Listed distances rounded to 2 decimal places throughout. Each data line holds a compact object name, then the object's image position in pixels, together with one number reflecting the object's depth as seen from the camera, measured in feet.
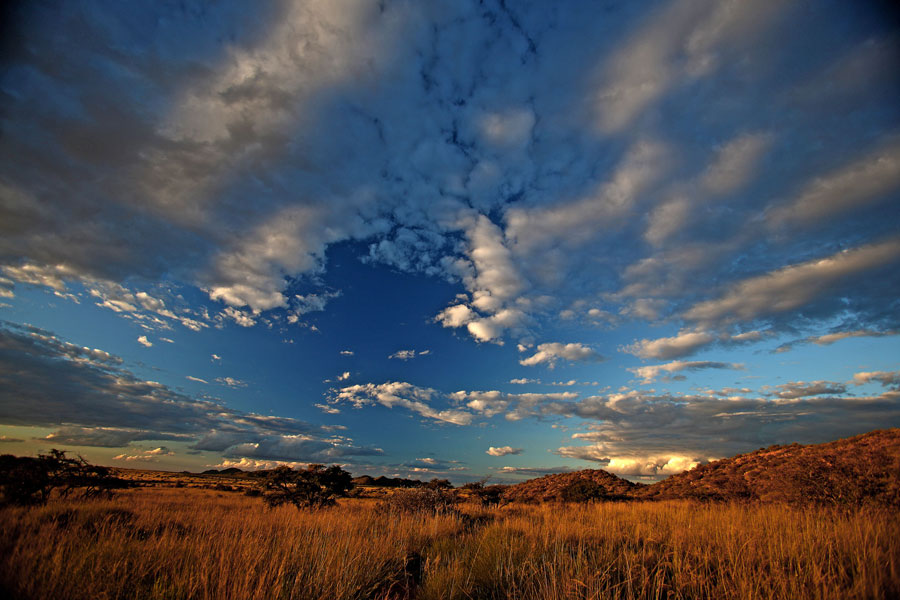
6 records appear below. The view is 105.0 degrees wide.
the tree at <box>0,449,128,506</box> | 32.91
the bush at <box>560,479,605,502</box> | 83.32
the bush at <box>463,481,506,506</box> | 71.87
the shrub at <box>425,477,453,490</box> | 56.59
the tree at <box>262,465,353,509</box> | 61.26
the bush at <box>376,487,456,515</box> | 48.88
